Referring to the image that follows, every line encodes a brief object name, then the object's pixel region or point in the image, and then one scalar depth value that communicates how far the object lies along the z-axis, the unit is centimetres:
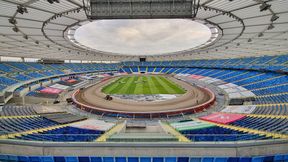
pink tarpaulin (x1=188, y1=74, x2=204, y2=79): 4697
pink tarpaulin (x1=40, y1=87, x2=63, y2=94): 3175
